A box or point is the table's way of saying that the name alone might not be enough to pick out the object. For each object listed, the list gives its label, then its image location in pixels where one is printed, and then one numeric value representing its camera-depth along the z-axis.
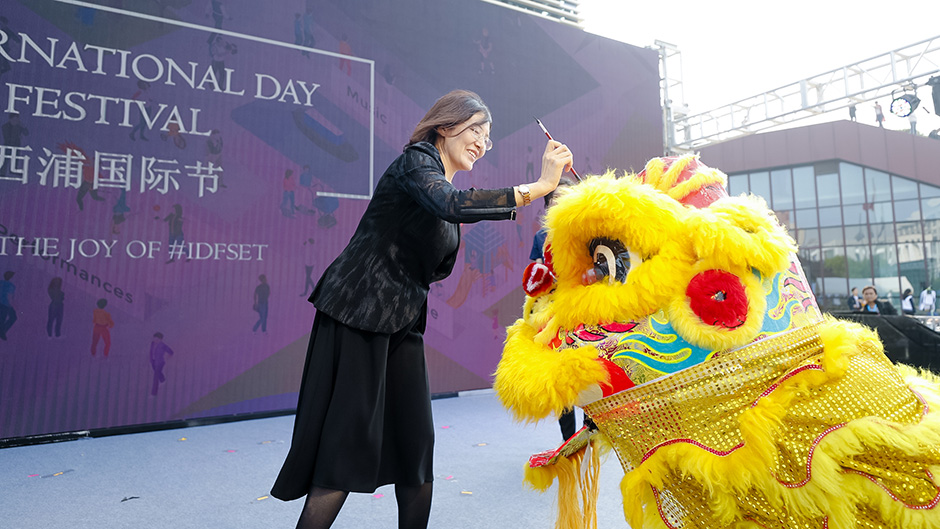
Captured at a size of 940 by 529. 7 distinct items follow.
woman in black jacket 0.99
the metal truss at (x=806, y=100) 5.84
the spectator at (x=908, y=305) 7.65
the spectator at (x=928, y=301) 9.04
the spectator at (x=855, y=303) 8.29
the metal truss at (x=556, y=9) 4.71
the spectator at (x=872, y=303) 4.82
